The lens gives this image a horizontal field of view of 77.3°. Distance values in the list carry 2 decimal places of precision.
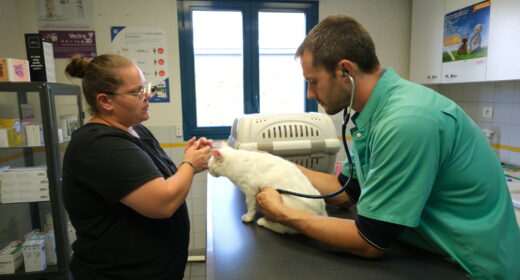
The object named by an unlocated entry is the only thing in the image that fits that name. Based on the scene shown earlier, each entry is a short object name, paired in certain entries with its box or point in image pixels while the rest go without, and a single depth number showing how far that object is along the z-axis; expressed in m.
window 3.00
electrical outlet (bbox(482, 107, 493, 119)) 2.67
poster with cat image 2.30
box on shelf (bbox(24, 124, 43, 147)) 2.17
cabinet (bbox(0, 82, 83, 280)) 2.09
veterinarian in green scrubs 0.78
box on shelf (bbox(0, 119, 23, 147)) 2.16
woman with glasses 1.00
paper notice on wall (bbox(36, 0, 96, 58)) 2.72
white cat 1.09
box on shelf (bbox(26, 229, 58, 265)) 2.29
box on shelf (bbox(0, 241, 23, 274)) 2.18
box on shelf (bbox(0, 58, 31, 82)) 2.02
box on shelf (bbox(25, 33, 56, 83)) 2.11
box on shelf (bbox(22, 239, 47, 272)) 2.21
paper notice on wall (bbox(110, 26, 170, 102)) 2.83
